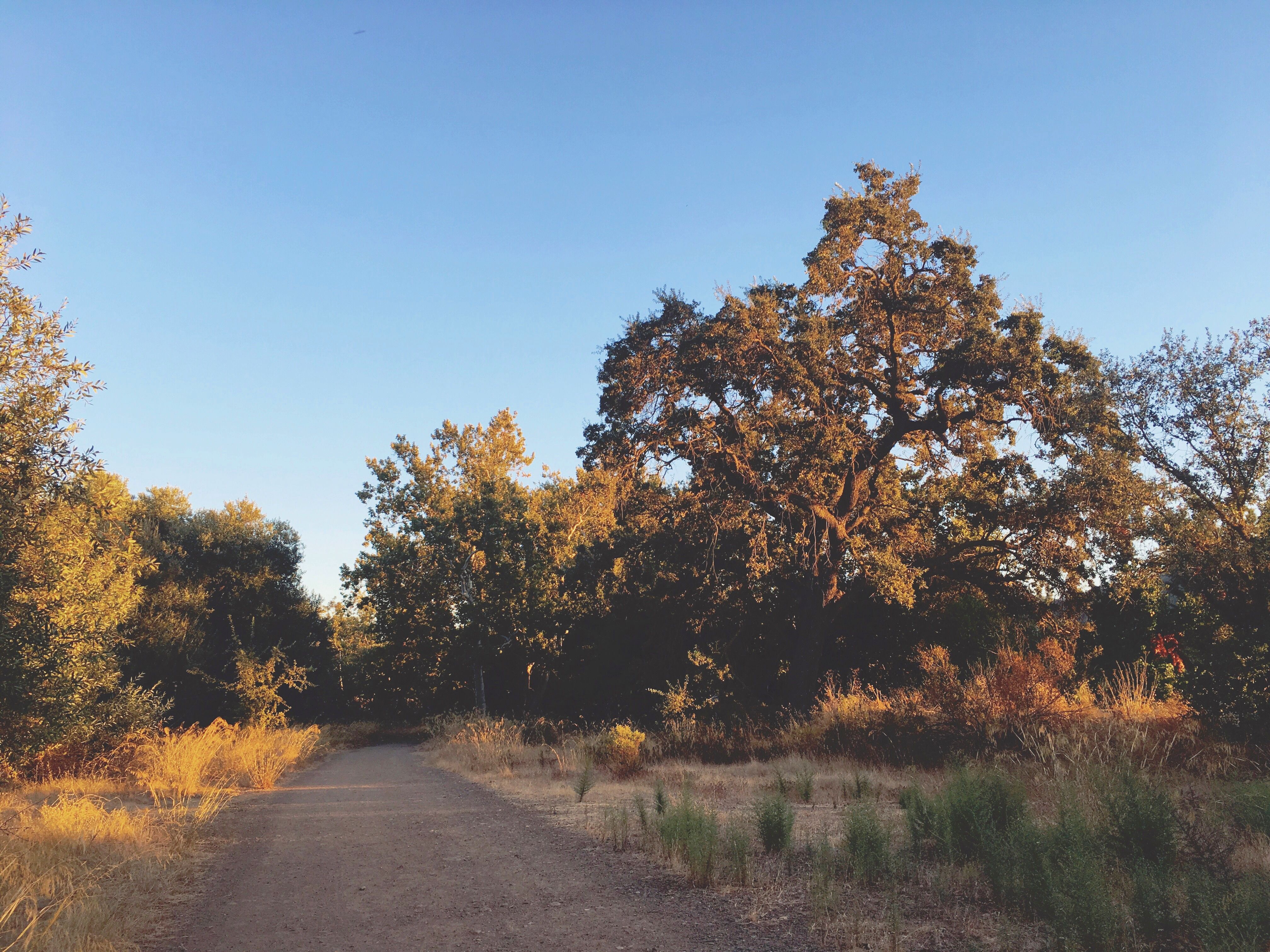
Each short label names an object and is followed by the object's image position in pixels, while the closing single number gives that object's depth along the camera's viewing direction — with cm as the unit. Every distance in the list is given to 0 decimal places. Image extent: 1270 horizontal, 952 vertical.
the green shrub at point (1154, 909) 424
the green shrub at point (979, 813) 609
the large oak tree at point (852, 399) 1750
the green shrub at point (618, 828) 779
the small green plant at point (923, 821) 665
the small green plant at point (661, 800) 821
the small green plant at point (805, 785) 980
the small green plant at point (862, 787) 941
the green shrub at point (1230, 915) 385
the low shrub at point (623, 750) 1402
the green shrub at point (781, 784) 976
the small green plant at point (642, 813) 796
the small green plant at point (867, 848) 597
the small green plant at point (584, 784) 1068
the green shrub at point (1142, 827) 535
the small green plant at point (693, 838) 624
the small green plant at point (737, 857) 607
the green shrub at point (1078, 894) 419
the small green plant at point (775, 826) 691
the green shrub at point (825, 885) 516
